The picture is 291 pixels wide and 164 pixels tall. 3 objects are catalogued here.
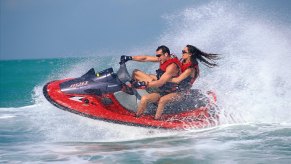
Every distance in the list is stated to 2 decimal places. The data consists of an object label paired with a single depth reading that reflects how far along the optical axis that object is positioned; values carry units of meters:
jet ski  14.02
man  14.37
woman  14.55
